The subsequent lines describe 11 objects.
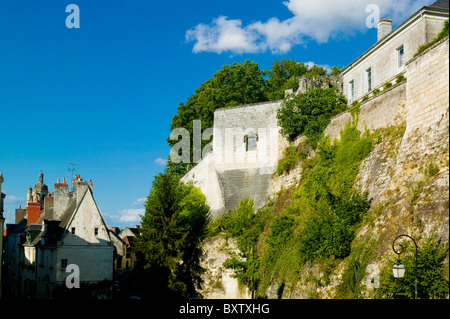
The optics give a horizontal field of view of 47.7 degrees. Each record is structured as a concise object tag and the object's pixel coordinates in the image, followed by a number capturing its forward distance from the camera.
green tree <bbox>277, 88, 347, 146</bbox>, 31.86
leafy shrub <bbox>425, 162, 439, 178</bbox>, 18.65
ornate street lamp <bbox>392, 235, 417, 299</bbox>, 13.95
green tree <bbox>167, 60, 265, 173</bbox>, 47.41
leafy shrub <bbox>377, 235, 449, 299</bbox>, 15.49
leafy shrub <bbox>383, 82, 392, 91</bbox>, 27.94
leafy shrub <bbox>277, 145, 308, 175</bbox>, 32.53
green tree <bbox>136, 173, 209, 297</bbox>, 33.56
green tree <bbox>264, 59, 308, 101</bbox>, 52.90
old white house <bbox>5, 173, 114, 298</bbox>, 33.38
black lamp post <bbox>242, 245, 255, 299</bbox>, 29.09
